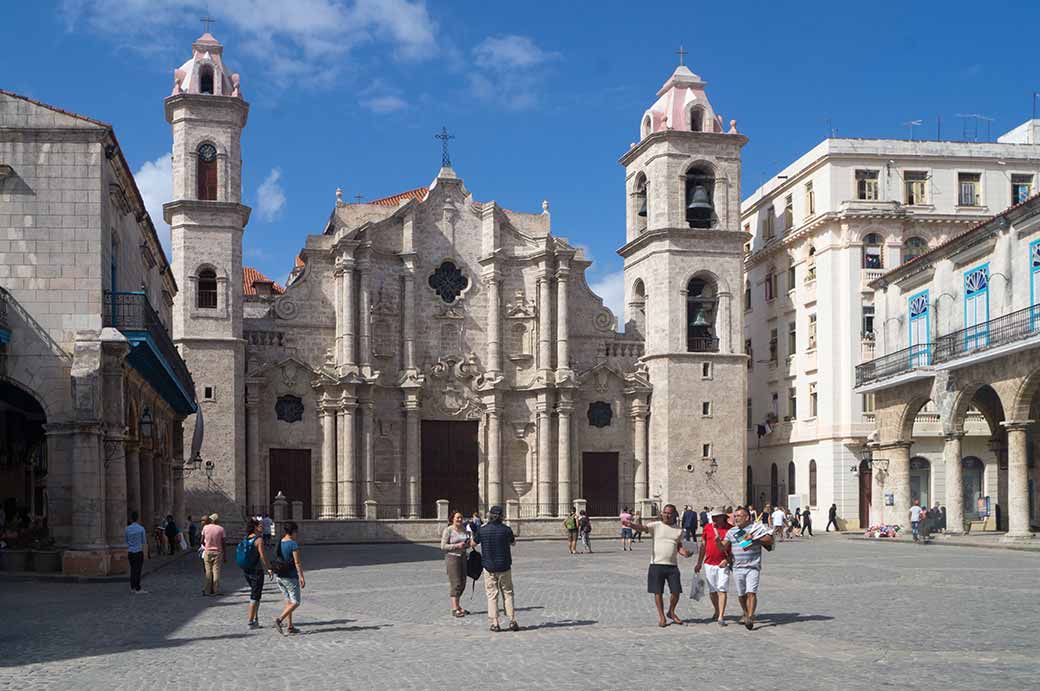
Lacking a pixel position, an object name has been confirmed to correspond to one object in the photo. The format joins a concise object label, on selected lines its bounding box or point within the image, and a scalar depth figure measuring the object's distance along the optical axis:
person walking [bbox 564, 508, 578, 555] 33.97
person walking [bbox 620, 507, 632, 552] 35.81
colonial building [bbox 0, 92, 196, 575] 23.36
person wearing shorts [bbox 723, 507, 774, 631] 14.93
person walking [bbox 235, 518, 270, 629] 15.60
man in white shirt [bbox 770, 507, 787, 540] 39.81
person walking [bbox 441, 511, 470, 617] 16.38
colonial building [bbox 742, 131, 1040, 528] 46.22
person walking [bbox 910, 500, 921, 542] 36.53
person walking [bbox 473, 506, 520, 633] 15.05
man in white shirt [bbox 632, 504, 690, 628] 15.20
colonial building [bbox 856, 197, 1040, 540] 32.03
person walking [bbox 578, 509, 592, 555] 34.03
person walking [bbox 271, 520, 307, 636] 14.94
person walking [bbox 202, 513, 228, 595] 20.27
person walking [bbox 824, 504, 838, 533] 44.81
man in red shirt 15.32
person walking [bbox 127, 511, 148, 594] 20.42
